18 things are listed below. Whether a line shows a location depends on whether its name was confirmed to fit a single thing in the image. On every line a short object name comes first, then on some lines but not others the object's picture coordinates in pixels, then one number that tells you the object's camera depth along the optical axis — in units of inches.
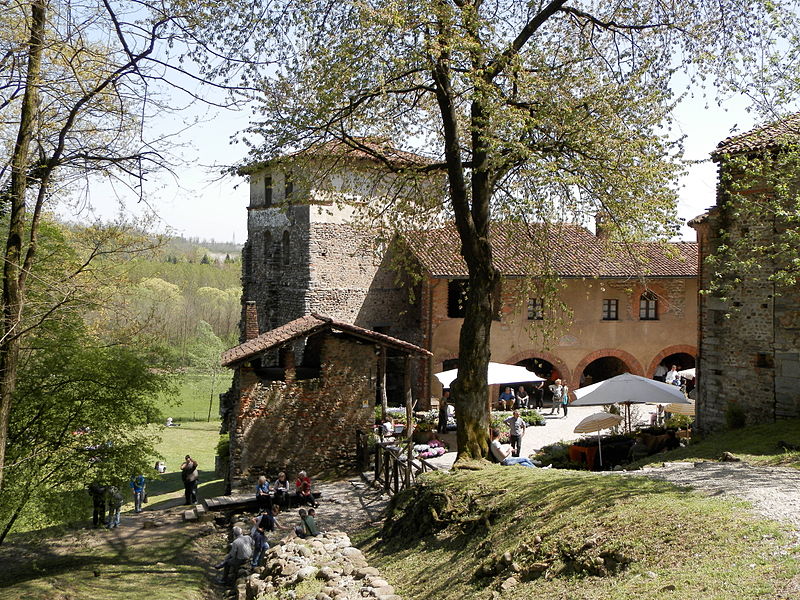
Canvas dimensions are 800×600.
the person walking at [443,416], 864.3
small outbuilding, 676.7
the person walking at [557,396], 1040.2
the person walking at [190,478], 670.5
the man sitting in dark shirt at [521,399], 1041.6
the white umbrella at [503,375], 858.7
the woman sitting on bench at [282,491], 611.8
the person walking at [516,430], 721.6
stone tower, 1097.4
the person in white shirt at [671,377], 1098.7
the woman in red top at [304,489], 607.4
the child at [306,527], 522.7
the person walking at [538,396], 1076.5
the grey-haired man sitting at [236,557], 482.3
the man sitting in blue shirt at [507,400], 1035.3
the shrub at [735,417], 645.9
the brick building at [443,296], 1091.3
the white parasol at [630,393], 678.5
